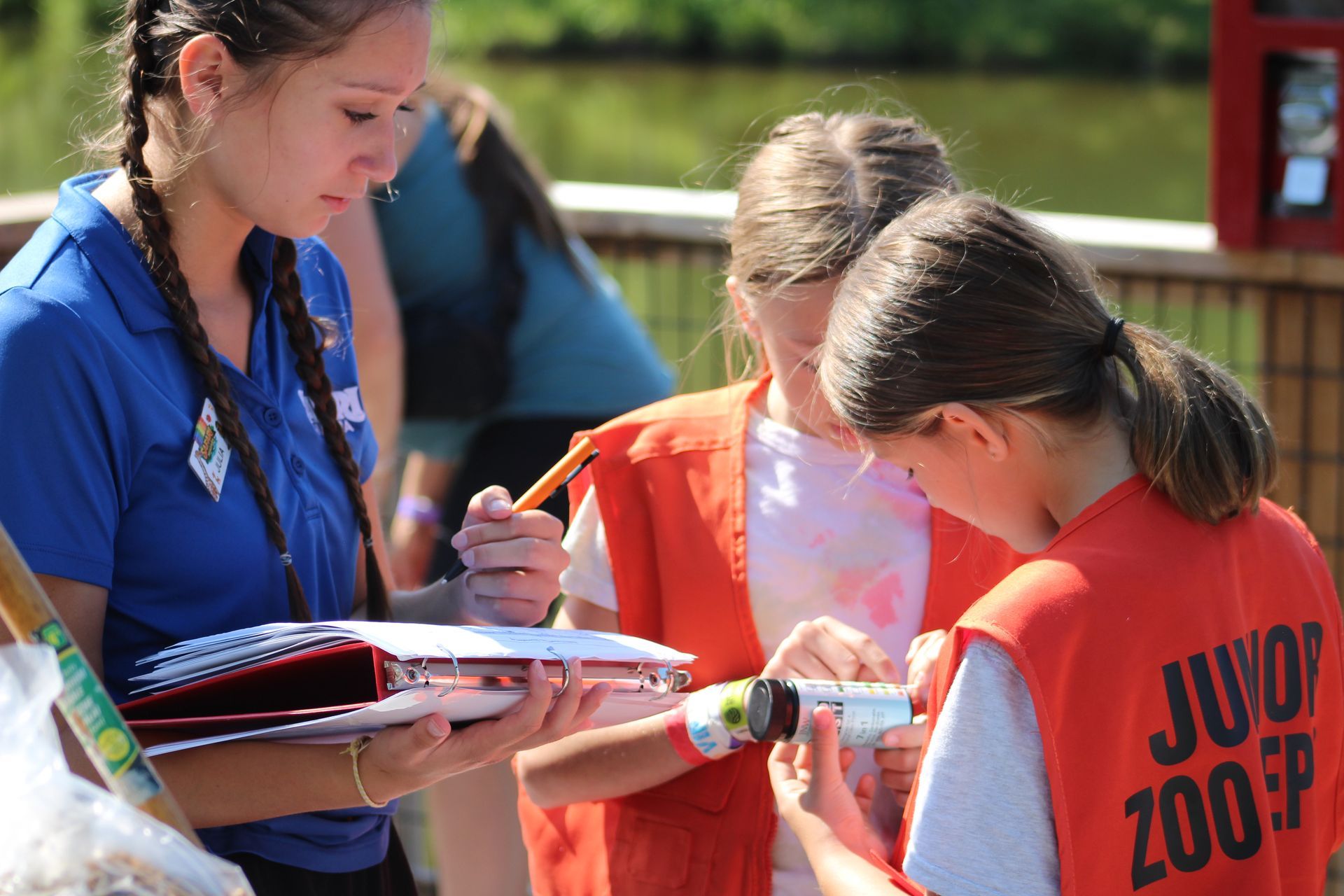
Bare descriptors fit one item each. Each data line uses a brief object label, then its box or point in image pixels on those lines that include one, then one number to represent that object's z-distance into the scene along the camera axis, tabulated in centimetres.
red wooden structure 341
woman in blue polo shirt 207
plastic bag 182
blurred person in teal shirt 294
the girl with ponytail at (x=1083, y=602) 206
